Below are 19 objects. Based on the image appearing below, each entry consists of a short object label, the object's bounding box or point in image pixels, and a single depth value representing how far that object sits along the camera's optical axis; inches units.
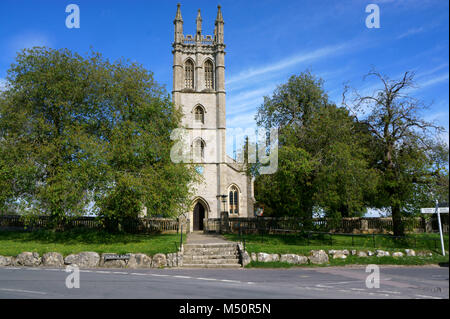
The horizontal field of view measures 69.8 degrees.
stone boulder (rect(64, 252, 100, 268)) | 590.9
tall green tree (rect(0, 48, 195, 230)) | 696.4
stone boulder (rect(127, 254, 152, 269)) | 592.1
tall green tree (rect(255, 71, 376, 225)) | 722.2
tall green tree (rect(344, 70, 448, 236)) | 746.2
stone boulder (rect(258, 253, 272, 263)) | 610.7
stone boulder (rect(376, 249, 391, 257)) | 655.1
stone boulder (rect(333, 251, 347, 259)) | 638.5
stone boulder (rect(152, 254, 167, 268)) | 597.4
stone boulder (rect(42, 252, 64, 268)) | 590.7
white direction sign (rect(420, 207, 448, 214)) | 527.6
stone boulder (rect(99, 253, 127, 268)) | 588.7
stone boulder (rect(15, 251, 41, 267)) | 592.1
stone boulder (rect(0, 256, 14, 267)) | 593.6
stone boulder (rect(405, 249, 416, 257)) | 649.2
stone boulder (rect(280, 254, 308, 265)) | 610.2
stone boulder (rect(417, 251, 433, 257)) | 637.2
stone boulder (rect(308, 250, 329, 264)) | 617.7
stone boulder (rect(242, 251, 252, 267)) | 594.2
